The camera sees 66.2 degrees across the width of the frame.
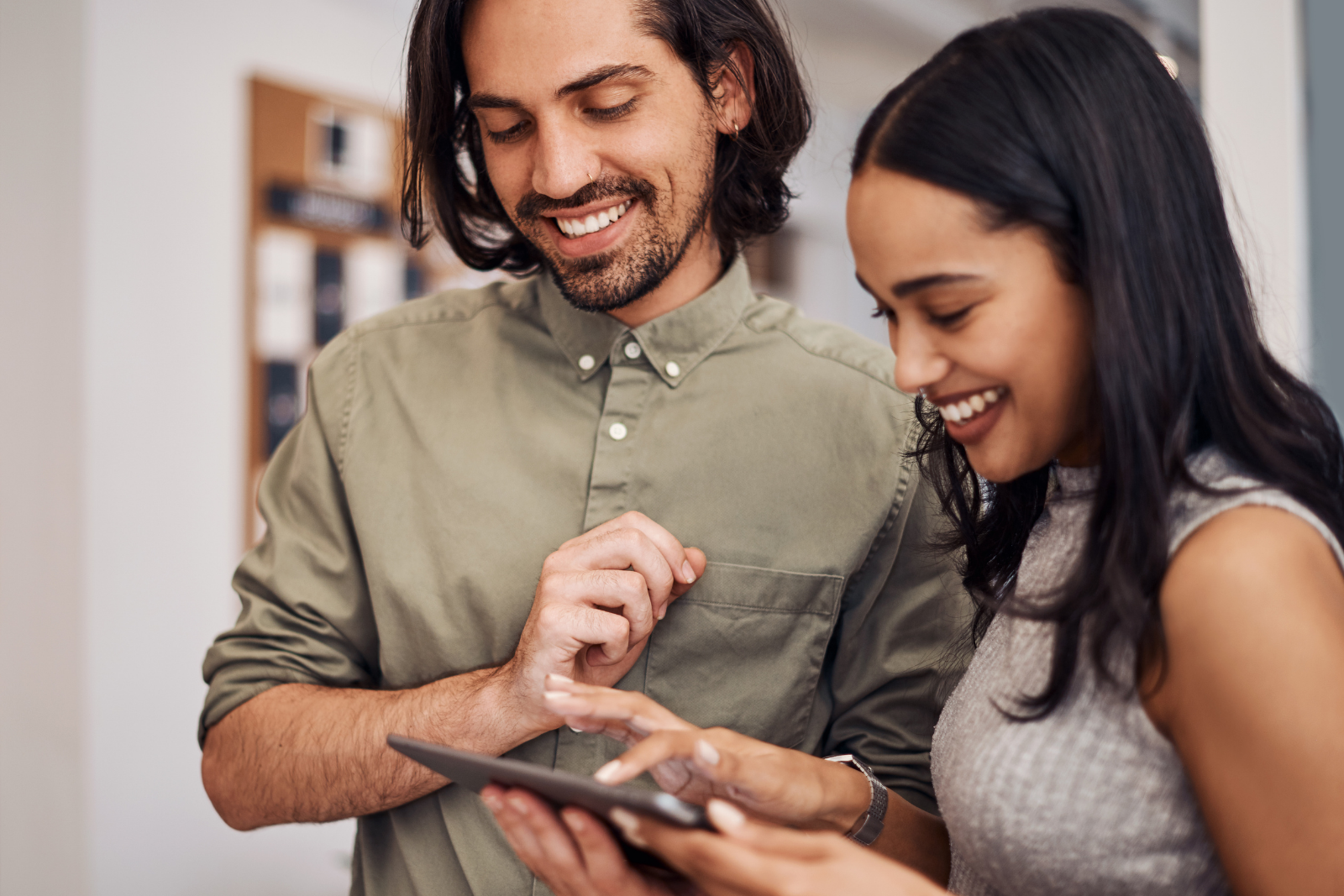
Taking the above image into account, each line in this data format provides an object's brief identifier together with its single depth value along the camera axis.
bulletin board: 3.05
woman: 0.78
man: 1.30
